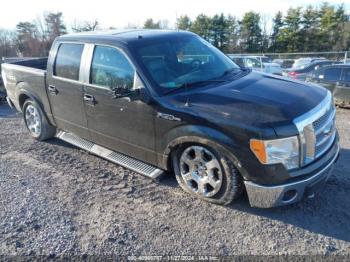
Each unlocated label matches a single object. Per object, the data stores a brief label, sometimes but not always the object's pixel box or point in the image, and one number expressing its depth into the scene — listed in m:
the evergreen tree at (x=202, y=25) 56.72
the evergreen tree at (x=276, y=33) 54.88
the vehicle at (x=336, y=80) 9.04
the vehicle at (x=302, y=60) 21.02
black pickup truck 3.18
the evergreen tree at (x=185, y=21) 60.60
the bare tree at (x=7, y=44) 41.97
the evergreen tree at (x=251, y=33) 54.78
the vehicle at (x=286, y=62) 23.14
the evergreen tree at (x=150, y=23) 56.14
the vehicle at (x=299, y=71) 12.87
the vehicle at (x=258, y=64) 16.45
